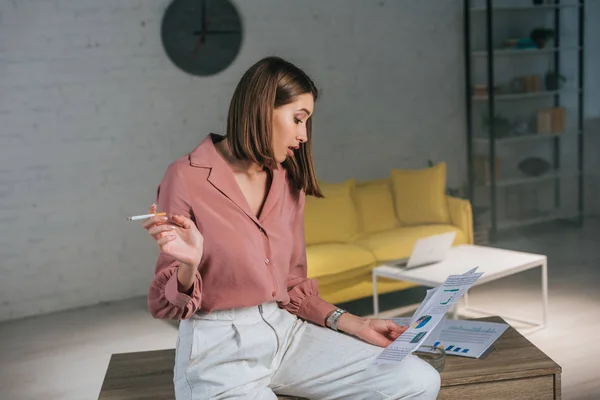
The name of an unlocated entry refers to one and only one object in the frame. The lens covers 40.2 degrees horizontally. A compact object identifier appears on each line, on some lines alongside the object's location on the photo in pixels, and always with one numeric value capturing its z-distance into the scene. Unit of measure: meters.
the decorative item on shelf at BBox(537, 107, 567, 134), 6.88
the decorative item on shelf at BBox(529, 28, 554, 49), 6.71
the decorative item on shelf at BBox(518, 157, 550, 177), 6.98
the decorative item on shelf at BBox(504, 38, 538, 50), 6.70
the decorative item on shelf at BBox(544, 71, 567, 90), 6.90
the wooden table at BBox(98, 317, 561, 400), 2.15
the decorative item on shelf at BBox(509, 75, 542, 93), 6.82
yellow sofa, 4.49
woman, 1.87
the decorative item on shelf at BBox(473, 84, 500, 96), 6.58
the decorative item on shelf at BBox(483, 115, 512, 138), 6.70
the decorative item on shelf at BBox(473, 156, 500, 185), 6.73
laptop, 4.10
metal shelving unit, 6.59
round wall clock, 5.39
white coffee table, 4.00
